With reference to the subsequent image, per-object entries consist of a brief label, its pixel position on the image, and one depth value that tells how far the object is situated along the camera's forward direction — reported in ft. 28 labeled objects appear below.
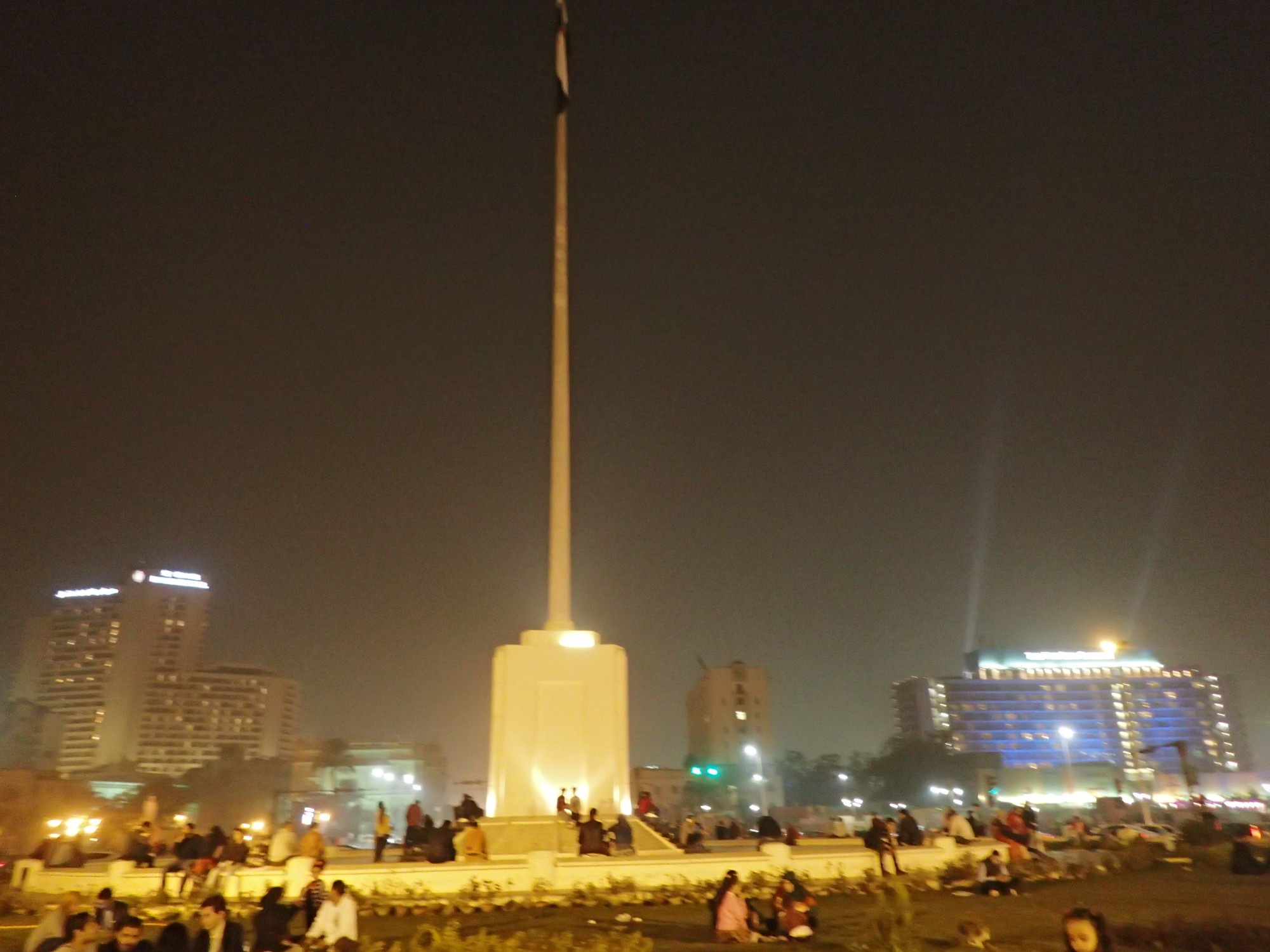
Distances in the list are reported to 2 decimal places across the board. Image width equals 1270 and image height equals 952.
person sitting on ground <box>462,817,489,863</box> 56.80
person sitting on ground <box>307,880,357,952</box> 35.63
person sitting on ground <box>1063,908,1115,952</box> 24.06
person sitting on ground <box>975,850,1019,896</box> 51.90
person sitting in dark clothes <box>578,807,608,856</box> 58.29
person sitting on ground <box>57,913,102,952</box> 31.32
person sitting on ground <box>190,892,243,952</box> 32.35
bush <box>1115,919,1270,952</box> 35.62
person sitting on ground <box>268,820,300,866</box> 53.67
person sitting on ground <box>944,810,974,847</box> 66.13
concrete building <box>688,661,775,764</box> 353.10
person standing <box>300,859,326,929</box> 38.47
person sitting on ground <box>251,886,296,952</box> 34.63
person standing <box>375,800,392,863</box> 65.62
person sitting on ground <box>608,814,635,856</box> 64.28
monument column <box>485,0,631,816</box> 74.38
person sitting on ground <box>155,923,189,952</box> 32.45
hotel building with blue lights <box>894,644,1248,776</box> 533.96
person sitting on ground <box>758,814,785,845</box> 74.69
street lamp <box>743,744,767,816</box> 238.39
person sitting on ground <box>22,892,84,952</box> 33.42
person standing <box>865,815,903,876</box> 56.90
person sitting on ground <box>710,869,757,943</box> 40.04
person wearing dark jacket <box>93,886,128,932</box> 36.27
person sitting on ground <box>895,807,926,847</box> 65.87
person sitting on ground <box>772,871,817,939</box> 40.40
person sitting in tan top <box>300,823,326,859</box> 51.34
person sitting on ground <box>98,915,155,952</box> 31.53
